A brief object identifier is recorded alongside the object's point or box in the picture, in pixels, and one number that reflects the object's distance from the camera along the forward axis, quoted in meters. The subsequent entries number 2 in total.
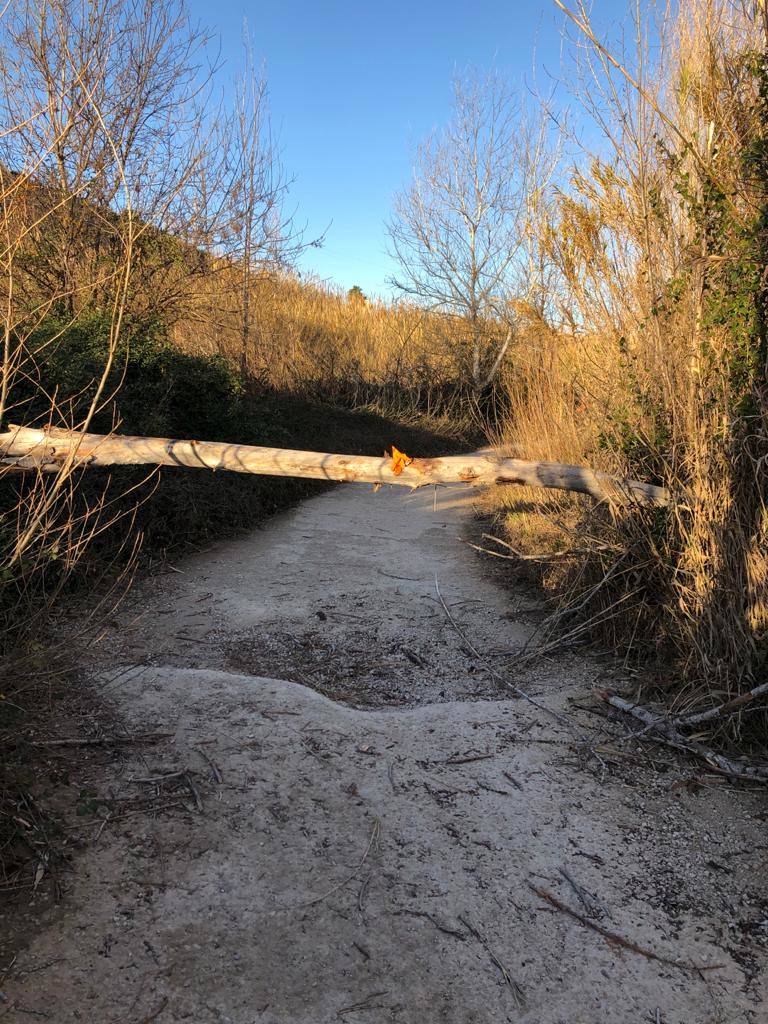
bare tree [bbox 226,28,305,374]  9.34
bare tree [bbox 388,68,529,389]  14.72
